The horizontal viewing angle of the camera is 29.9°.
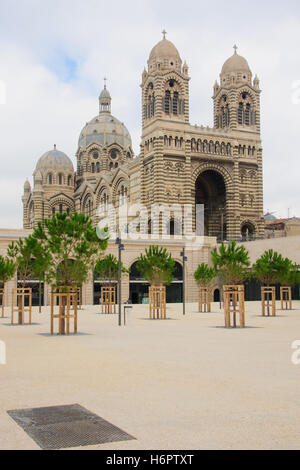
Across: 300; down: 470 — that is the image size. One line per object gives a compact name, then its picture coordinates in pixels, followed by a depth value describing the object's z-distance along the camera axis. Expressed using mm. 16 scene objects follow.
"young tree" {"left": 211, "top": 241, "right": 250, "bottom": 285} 25336
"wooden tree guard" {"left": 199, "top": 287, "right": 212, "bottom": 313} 37812
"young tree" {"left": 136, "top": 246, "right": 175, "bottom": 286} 31945
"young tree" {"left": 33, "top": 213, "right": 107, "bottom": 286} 21297
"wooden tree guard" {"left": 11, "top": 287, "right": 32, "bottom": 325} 25578
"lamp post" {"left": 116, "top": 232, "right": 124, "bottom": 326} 26898
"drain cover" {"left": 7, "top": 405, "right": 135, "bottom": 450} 6469
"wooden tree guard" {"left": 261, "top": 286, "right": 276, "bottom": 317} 29702
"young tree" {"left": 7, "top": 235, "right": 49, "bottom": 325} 22438
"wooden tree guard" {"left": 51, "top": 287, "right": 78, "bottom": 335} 20547
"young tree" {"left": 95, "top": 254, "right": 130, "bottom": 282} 41500
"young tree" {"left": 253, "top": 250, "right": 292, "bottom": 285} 33000
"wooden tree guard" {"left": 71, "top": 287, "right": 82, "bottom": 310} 50356
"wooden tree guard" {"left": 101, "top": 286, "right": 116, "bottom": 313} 36181
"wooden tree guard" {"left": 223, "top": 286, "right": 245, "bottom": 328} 22609
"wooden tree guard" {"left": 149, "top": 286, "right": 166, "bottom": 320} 29392
